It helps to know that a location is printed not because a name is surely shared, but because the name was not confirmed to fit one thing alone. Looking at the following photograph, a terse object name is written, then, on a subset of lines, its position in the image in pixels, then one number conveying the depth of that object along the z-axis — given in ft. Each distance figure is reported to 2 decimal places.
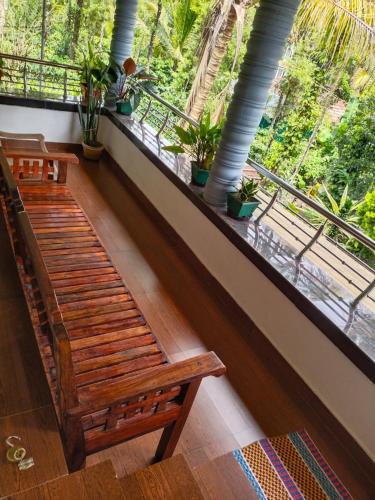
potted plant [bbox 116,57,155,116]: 13.96
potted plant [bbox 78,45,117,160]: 13.30
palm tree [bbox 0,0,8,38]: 28.91
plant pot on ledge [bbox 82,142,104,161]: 14.74
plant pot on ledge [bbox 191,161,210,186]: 10.03
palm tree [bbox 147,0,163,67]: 31.12
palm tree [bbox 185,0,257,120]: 17.10
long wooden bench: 3.73
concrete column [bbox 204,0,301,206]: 7.18
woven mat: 5.45
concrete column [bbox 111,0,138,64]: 13.74
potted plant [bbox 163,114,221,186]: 9.45
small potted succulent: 8.63
